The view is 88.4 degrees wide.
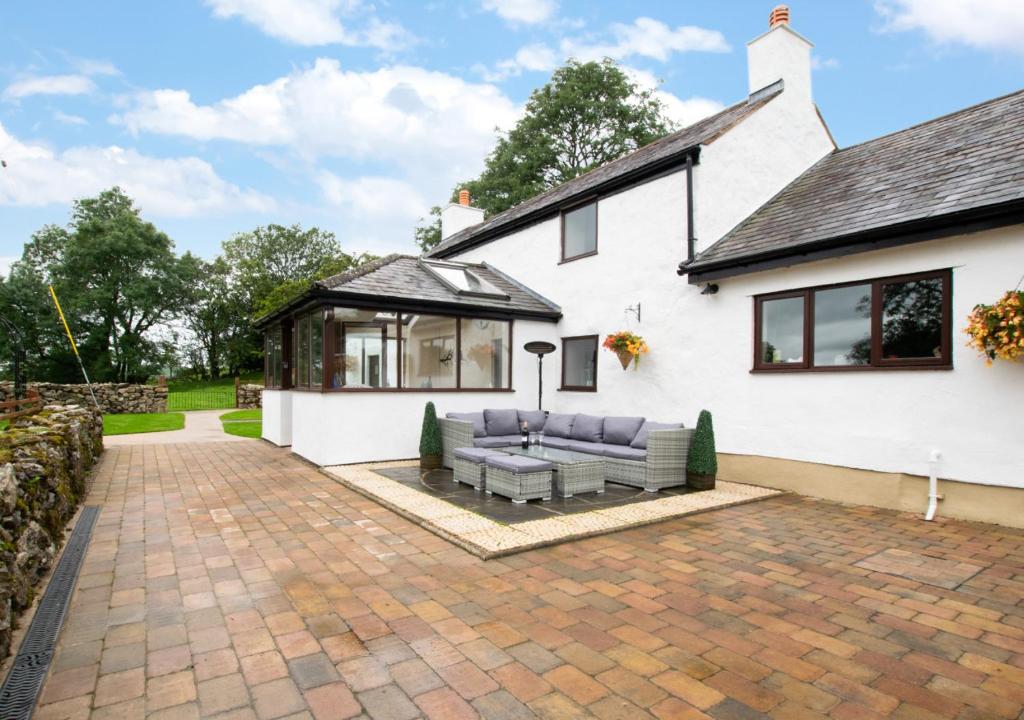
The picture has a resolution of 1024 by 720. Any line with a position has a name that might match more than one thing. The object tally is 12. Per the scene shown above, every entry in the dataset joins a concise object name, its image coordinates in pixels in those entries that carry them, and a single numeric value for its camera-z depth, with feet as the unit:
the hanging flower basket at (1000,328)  16.48
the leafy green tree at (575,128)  84.28
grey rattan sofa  23.31
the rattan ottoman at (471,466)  22.52
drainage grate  7.78
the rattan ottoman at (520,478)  20.38
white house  19.21
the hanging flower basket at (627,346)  29.58
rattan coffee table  21.77
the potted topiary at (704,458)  23.38
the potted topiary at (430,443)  28.35
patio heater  32.04
